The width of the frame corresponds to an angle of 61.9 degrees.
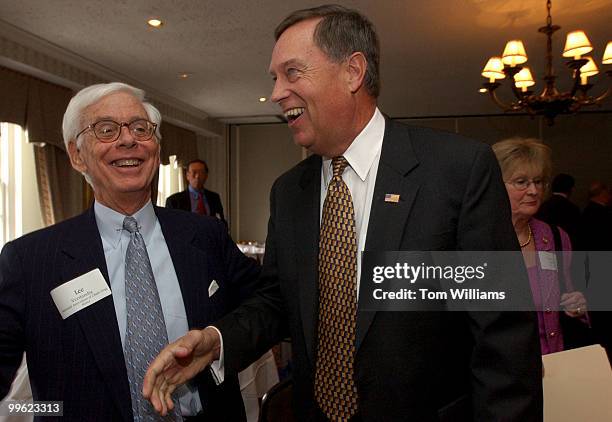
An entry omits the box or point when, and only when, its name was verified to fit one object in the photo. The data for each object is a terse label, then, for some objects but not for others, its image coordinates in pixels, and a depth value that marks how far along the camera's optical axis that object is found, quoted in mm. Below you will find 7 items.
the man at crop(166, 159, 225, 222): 6738
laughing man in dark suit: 1095
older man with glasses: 1318
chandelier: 4234
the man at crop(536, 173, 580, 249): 4281
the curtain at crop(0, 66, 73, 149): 5457
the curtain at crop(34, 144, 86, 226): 6117
